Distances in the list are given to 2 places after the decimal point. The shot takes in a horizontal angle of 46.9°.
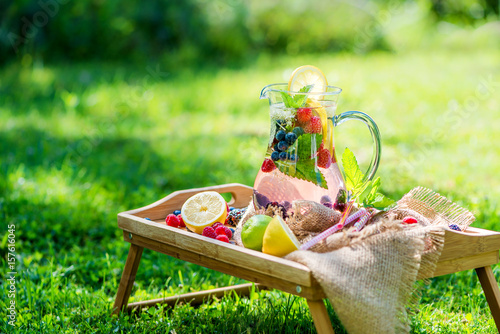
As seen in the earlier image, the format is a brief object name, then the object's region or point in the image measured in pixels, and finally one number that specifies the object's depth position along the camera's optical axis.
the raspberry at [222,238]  2.13
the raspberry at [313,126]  2.12
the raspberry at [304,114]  2.11
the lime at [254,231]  2.00
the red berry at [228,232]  2.22
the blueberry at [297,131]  2.11
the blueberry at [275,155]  2.14
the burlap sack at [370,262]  1.75
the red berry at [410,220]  2.13
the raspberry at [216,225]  2.30
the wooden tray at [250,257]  1.80
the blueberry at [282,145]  2.12
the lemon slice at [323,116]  2.15
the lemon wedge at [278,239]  1.91
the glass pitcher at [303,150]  2.12
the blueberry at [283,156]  2.12
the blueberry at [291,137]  2.10
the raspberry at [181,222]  2.44
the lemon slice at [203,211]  2.32
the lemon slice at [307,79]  2.24
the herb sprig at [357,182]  2.17
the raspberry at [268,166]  2.18
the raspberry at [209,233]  2.19
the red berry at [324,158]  2.15
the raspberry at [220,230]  2.22
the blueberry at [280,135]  2.12
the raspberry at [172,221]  2.41
